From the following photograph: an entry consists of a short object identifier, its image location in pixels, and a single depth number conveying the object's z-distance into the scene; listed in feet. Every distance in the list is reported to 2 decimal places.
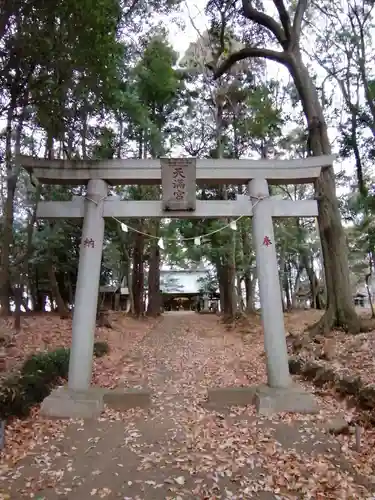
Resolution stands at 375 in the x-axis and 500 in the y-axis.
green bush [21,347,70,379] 22.71
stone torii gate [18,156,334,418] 19.80
